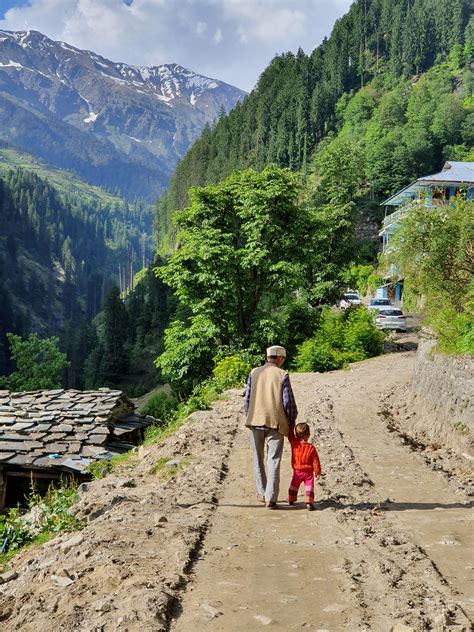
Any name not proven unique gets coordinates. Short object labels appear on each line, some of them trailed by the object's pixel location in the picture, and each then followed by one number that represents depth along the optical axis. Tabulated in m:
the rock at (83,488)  9.10
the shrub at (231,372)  19.72
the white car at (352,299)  45.58
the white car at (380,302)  40.34
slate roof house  16.06
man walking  7.46
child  7.42
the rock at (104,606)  4.45
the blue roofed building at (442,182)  51.25
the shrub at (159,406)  27.38
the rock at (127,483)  9.20
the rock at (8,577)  6.12
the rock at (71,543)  6.12
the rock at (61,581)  5.05
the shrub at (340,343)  24.98
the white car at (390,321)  34.56
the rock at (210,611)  4.39
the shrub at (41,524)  7.87
